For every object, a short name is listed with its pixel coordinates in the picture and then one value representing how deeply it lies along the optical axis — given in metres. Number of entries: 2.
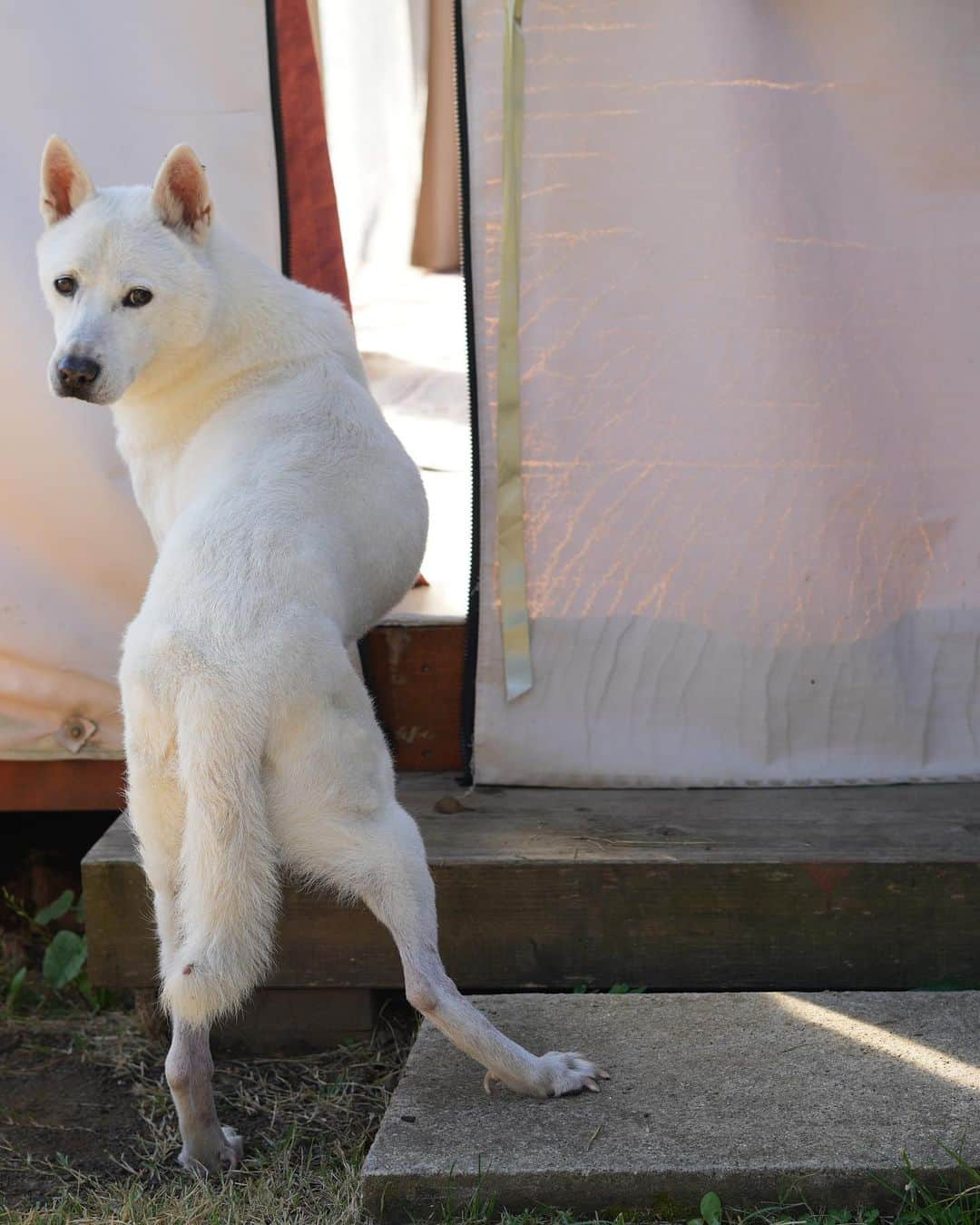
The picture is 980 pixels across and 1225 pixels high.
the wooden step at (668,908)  2.94
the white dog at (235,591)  2.27
